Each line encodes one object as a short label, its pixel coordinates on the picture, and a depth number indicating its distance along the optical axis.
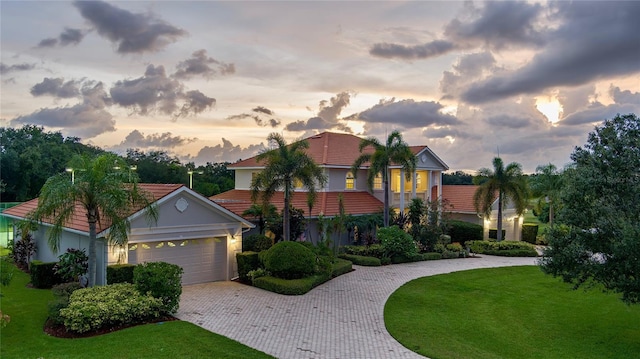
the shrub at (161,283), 13.13
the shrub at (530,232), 34.41
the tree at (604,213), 10.34
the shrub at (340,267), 19.42
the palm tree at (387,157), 25.08
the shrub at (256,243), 19.78
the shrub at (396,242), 23.88
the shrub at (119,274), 14.65
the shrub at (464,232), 30.12
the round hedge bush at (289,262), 17.08
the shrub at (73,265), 15.95
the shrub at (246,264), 18.19
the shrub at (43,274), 16.83
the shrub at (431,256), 25.14
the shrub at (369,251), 23.91
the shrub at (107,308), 11.50
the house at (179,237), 15.99
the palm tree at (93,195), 13.29
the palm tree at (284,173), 19.95
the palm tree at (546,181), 33.50
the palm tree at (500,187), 29.16
